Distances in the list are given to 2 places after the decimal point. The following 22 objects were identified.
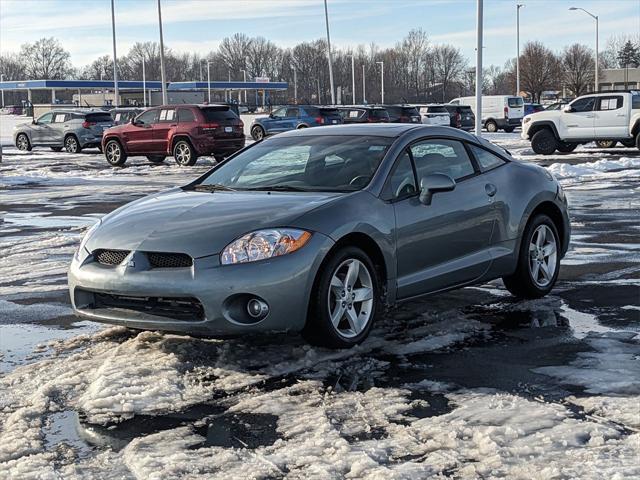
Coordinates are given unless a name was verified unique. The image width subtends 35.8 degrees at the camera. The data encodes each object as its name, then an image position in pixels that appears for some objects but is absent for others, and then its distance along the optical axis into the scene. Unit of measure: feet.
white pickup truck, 93.45
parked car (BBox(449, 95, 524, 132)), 160.04
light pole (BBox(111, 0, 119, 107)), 177.47
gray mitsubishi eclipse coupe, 18.45
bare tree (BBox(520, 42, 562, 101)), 342.64
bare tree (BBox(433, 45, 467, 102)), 475.72
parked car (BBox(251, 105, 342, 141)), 125.59
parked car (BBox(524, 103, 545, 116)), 169.18
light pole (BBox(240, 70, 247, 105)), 434.10
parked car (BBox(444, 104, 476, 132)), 150.82
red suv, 89.56
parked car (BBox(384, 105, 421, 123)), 132.57
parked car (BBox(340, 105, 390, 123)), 123.75
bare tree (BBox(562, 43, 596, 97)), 357.80
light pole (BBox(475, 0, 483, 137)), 85.81
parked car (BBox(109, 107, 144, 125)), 127.24
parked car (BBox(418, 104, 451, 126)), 146.10
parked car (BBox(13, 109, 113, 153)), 117.29
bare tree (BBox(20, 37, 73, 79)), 548.72
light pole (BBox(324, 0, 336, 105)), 189.38
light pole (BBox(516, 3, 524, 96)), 236.84
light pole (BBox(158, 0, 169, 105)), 153.98
